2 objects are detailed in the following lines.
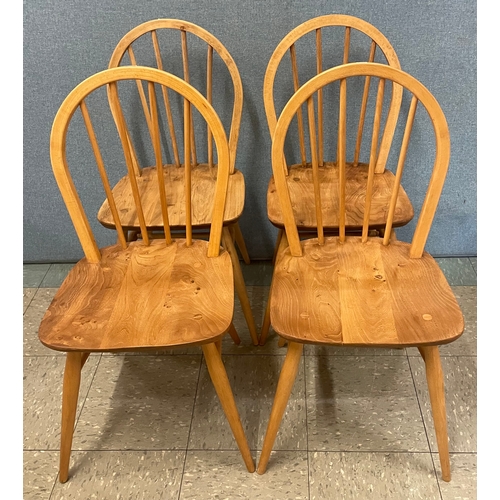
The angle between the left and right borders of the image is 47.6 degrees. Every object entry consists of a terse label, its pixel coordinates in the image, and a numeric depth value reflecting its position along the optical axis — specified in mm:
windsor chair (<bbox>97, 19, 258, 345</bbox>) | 1544
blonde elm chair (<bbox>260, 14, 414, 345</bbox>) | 1501
